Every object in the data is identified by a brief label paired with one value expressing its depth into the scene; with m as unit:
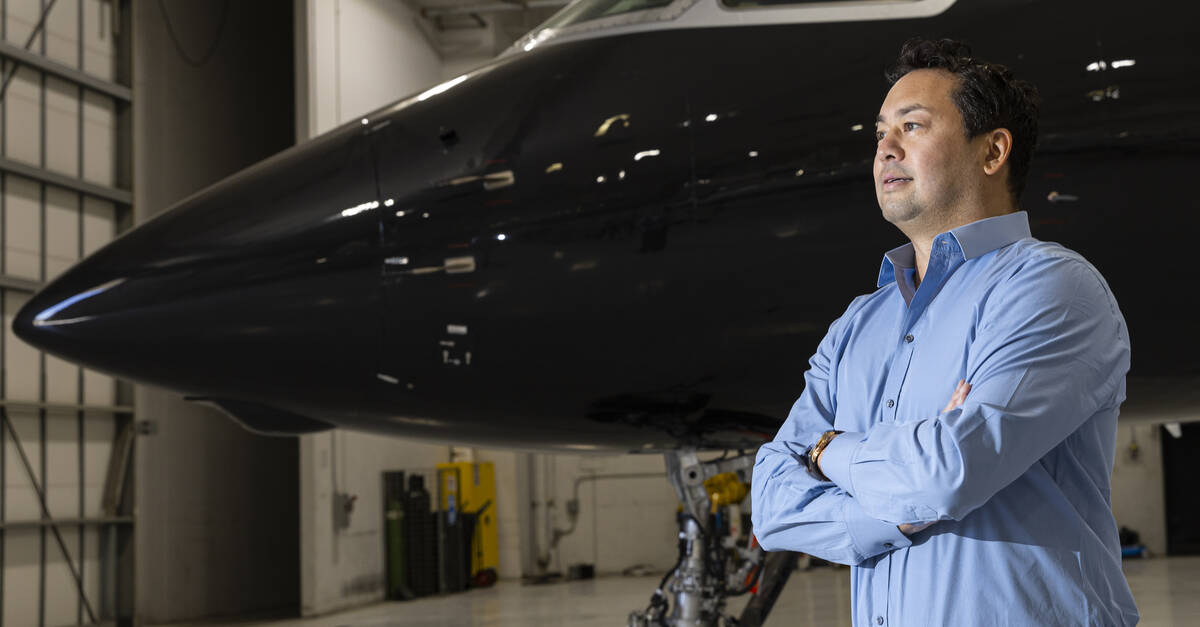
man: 1.52
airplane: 3.50
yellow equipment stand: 15.36
